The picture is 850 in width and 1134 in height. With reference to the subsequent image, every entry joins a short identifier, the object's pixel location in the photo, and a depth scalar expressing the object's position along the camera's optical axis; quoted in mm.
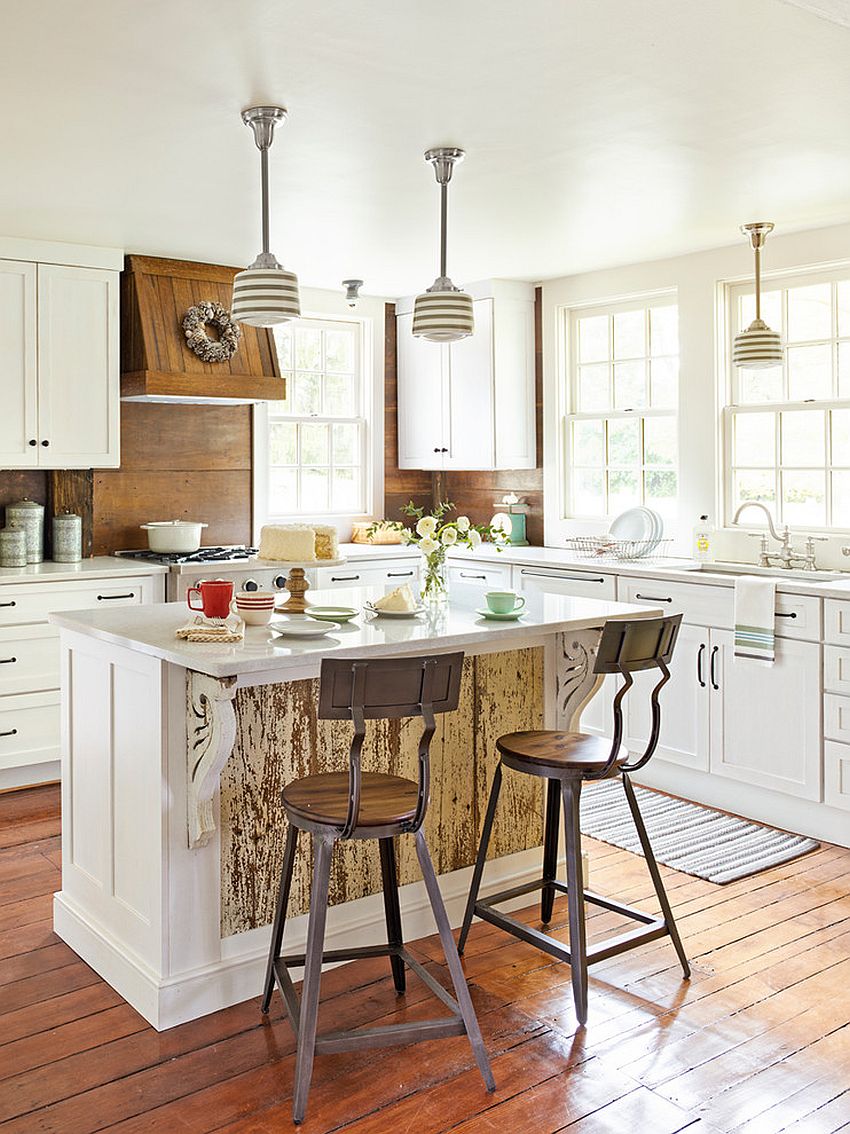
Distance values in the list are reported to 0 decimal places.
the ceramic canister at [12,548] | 5109
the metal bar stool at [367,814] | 2363
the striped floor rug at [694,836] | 3965
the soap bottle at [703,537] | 5324
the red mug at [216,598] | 2965
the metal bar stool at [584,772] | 2795
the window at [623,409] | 5695
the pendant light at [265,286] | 3184
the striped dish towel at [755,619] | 4332
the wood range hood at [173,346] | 5309
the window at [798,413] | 4867
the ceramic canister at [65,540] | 5363
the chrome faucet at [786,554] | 4844
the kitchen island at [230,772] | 2762
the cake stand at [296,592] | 3414
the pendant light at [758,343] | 4734
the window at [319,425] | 6465
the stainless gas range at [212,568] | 5270
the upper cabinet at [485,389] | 6145
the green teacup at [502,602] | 3266
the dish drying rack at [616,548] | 5414
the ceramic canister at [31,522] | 5246
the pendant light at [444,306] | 3561
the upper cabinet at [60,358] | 5035
